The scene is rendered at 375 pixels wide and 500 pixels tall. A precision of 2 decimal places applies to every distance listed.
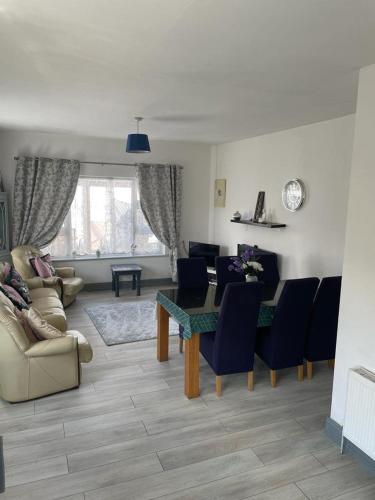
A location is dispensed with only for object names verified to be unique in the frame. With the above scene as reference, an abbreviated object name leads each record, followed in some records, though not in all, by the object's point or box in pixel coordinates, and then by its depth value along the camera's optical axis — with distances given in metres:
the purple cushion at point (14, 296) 3.78
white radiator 2.30
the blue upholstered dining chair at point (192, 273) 4.31
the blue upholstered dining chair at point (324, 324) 3.36
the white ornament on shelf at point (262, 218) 5.55
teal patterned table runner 3.12
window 6.45
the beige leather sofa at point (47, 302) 3.83
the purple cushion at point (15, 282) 4.35
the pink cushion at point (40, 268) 5.46
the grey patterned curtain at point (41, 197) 5.90
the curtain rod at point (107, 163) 6.33
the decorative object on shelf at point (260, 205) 5.62
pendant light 4.18
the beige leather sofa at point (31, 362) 3.04
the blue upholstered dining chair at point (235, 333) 3.04
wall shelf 5.12
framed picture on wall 6.78
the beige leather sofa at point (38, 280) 5.32
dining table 3.16
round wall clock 4.76
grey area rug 4.60
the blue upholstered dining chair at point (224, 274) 4.57
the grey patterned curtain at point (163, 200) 6.67
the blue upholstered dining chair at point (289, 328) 3.21
